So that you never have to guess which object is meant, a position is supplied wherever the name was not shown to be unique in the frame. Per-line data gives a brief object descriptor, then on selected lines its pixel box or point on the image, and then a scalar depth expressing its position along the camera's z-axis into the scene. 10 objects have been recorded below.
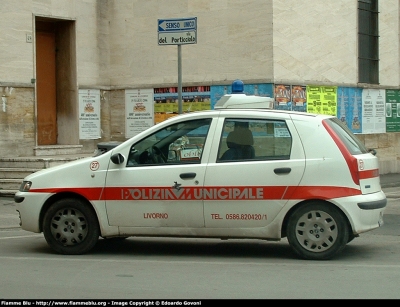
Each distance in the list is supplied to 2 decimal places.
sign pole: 11.69
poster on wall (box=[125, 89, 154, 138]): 18.08
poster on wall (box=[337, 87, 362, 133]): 18.80
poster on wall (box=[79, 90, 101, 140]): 18.02
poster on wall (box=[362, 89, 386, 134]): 19.80
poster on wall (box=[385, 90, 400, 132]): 20.81
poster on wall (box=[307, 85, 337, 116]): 17.64
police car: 8.20
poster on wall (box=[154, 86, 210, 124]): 17.27
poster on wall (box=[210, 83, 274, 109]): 16.50
